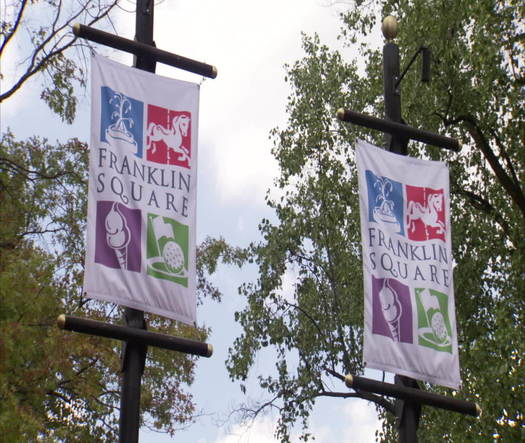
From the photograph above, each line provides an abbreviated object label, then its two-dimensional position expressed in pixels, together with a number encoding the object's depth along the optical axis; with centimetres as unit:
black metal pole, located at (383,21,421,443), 1793
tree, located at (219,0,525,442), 3325
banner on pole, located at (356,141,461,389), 1778
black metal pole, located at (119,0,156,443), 1452
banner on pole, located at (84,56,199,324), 1527
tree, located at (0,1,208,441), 2390
